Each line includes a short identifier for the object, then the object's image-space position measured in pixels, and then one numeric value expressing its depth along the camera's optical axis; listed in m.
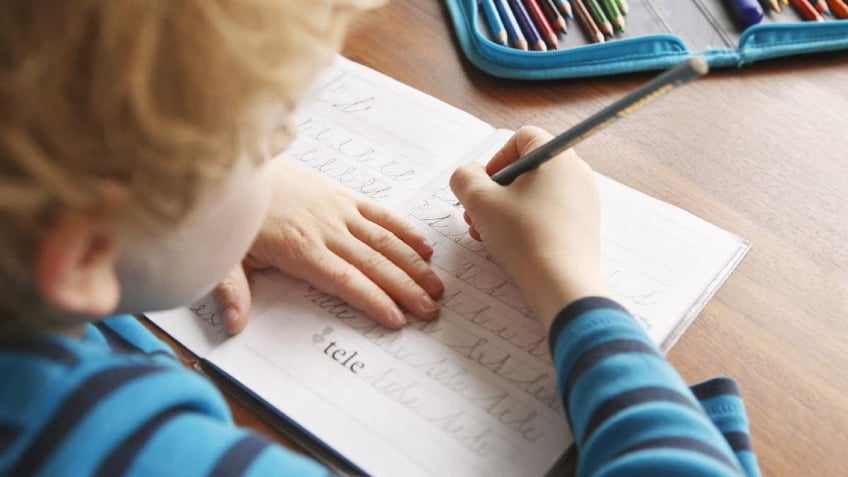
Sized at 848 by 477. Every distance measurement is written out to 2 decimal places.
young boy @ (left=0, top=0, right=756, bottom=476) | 0.28
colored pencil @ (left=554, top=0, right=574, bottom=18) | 0.75
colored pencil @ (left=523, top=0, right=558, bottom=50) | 0.73
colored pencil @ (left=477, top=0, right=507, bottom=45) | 0.73
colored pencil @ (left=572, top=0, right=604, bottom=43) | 0.73
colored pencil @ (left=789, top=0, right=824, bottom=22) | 0.75
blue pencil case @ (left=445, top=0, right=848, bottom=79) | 0.72
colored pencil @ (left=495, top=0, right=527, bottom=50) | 0.73
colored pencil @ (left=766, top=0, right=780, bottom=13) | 0.76
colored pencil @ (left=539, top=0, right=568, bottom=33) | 0.74
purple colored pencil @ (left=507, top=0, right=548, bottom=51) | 0.73
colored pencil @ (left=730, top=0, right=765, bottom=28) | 0.75
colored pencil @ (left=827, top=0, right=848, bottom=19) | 0.76
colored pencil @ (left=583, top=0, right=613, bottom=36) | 0.74
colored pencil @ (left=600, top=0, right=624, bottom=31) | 0.74
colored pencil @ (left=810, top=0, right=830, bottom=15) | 0.76
